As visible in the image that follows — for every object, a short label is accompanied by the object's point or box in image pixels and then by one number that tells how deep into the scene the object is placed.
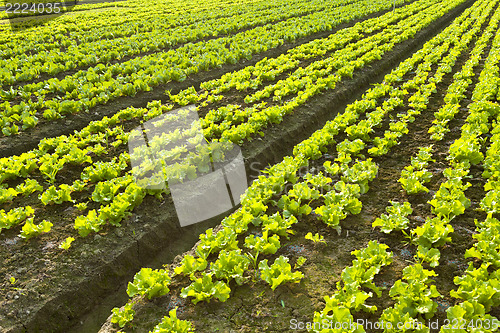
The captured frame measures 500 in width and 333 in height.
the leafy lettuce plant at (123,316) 4.09
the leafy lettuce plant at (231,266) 4.43
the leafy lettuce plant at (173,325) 3.75
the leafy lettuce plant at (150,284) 4.34
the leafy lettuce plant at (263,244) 4.76
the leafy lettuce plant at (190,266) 4.56
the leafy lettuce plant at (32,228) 5.29
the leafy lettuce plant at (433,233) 4.71
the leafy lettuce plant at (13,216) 5.44
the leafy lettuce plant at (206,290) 4.18
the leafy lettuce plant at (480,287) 3.78
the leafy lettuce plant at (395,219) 5.05
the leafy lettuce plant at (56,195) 5.96
